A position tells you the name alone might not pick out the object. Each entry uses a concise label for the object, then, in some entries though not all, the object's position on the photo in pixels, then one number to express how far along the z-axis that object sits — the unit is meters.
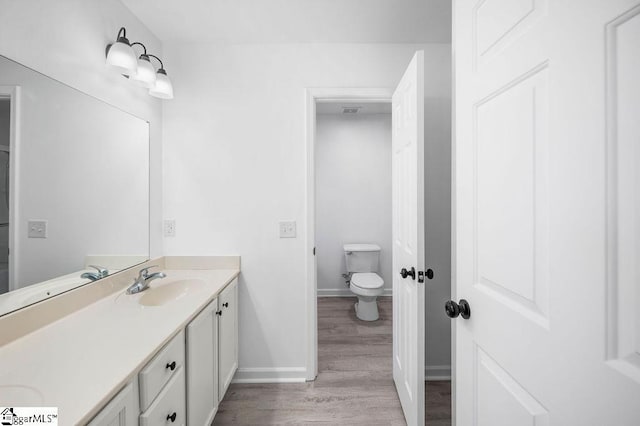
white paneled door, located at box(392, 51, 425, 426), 1.30
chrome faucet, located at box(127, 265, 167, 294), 1.44
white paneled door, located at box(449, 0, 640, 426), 0.42
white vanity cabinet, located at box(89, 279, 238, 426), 0.80
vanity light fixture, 1.37
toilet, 2.62
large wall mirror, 1.00
